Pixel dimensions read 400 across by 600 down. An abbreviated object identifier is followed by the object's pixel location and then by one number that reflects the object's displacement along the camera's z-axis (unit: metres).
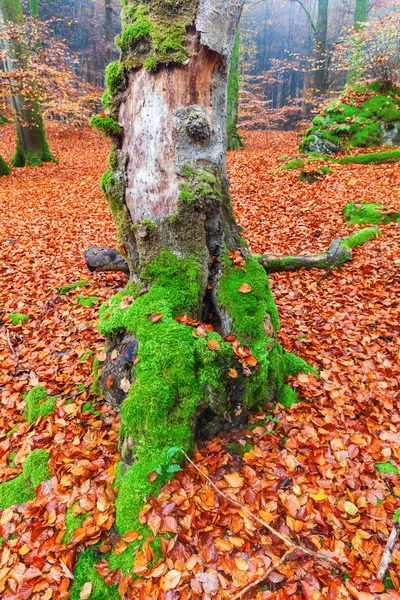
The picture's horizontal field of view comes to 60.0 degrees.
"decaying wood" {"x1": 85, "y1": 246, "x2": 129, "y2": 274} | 5.06
